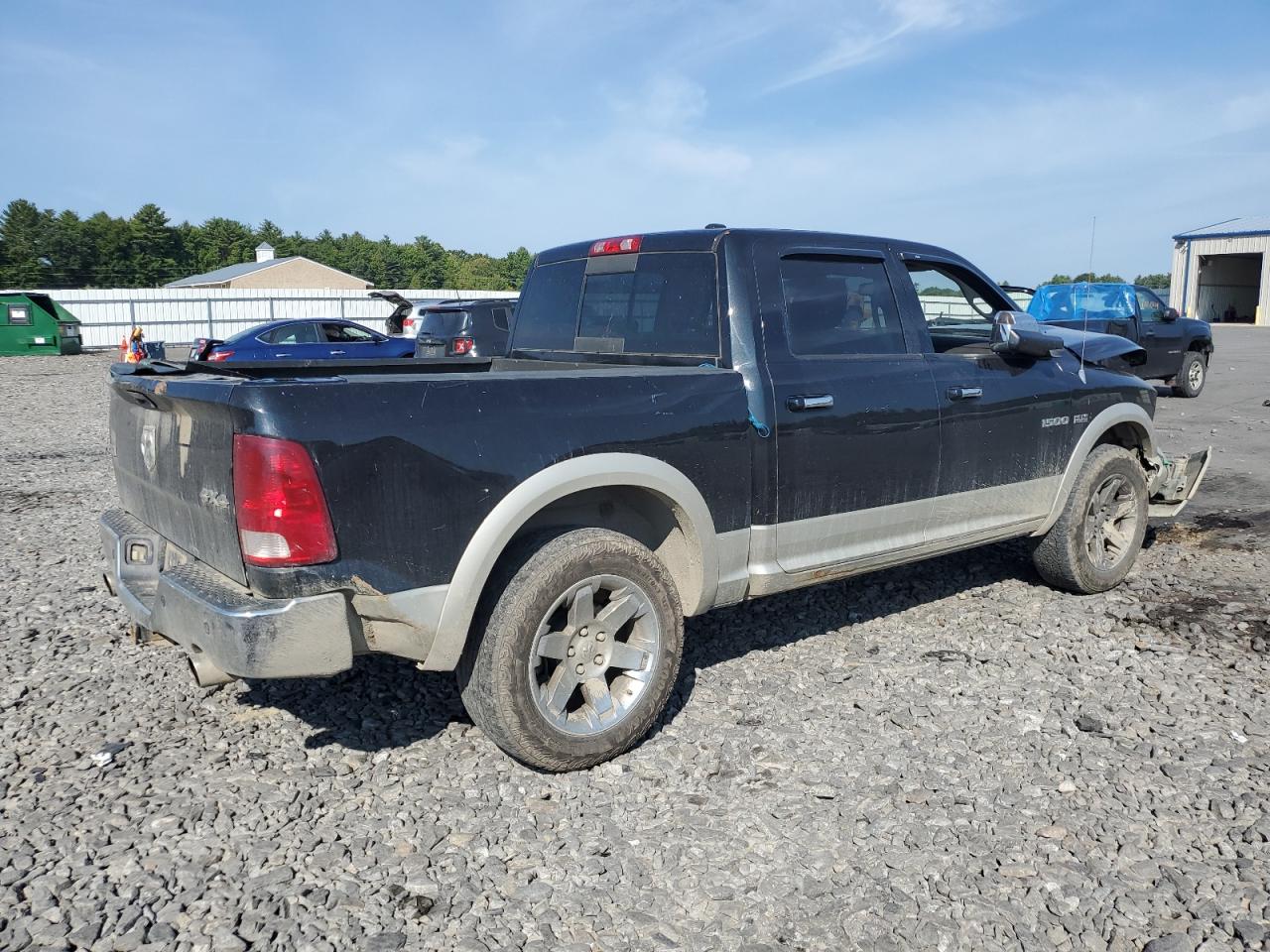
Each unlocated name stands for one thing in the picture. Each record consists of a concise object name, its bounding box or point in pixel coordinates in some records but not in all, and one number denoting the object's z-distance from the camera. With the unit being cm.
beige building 6097
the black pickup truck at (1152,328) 1627
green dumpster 2803
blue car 1931
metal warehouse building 4759
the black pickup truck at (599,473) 303
